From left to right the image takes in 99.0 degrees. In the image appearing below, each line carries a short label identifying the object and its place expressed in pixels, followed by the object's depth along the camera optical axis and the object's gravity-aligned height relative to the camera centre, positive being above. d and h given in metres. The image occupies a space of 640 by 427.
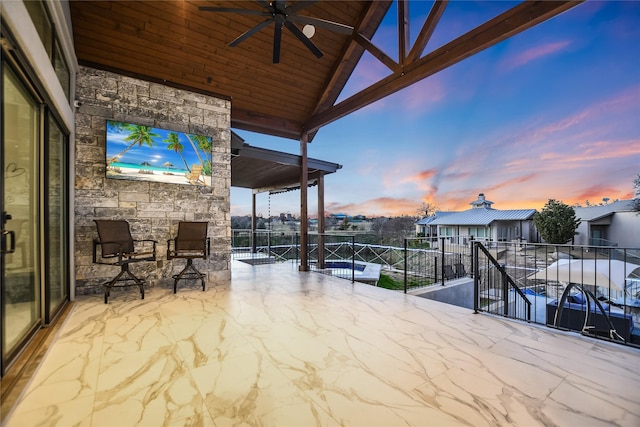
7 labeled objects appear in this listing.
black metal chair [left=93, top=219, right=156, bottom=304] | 3.47 -0.46
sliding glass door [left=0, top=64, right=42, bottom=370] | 1.63 -0.01
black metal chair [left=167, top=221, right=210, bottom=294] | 4.06 -0.49
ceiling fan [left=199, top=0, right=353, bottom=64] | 3.03 +2.27
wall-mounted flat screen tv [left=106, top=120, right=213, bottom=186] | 3.99 +0.92
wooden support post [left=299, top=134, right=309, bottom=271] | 6.02 +0.42
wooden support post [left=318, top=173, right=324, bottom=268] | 6.21 -0.13
